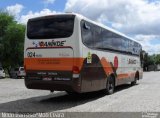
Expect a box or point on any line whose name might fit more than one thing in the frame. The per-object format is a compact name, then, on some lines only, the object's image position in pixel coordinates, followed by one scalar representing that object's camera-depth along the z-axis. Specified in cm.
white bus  656
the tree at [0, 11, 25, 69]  2228
